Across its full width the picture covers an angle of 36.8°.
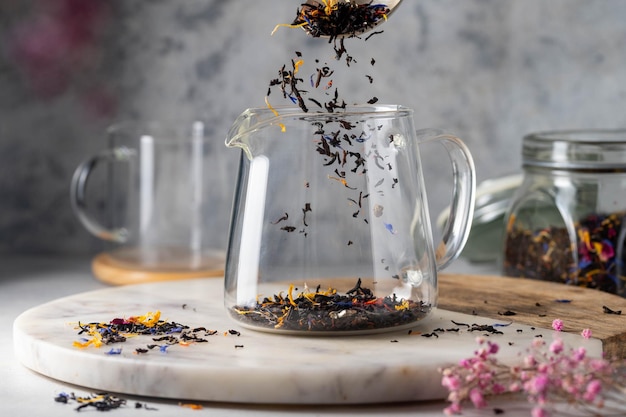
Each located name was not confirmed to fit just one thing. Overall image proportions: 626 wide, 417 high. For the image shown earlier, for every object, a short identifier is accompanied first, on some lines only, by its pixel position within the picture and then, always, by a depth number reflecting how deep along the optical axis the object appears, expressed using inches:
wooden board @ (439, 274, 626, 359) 41.4
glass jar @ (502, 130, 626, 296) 51.9
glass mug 61.9
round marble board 33.9
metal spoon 41.4
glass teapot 39.4
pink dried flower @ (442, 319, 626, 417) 31.3
